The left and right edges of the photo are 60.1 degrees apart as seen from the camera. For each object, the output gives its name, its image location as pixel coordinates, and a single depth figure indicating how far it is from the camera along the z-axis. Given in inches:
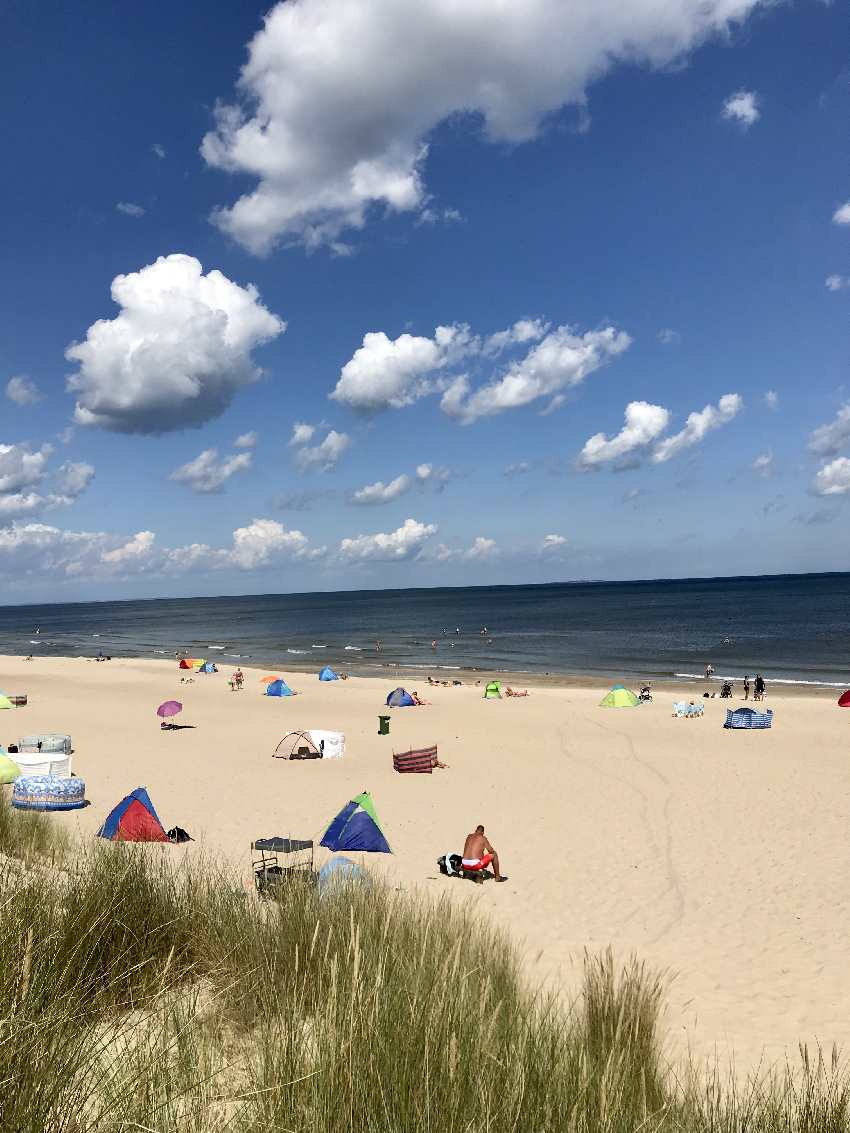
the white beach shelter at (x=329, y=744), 844.6
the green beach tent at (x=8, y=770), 657.8
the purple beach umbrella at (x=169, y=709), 1072.2
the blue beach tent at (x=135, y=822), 497.4
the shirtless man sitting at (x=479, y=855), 454.9
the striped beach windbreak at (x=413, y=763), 767.7
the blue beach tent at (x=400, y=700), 1277.1
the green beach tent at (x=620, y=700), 1254.9
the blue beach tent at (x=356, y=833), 502.9
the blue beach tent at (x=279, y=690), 1464.1
